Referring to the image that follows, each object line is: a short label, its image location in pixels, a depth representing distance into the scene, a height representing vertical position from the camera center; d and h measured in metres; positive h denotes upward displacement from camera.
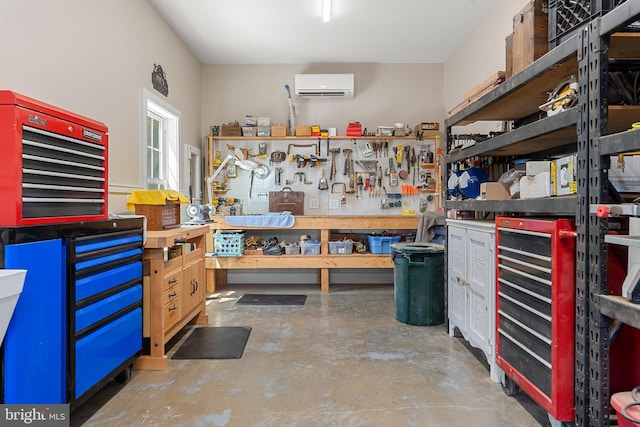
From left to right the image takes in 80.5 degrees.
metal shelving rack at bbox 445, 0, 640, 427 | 1.43 +0.10
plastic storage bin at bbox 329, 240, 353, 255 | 4.93 -0.47
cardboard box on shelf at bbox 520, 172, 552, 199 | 1.89 +0.14
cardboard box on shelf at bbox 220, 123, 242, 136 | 5.32 +1.16
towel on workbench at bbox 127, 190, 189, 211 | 2.89 +0.11
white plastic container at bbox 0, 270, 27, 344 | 1.37 -0.29
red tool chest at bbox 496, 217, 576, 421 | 1.71 -0.49
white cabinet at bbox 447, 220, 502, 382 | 2.41 -0.51
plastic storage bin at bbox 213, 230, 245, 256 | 4.74 -0.40
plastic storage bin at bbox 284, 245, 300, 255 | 4.89 -0.48
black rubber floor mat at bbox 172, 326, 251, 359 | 2.82 -1.06
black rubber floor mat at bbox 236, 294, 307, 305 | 4.37 -1.04
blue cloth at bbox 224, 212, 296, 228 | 4.79 -0.11
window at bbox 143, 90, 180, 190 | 4.09 +0.78
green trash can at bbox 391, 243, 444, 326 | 3.49 -0.66
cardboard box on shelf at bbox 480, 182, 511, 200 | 2.50 +0.14
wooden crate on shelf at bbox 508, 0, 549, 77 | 2.11 +1.02
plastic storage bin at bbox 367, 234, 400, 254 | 4.90 -0.40
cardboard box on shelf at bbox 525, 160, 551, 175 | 2.04 +0.25
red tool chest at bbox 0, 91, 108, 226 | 1.55 +0.23
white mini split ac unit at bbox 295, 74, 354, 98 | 5.25 +1.82
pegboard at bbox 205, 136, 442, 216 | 5.41 +0.51
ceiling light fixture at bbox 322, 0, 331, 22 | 3.75 +2.08
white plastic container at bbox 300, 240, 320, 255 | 4.89 -0.46
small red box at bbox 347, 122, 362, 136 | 5.27 +1.16
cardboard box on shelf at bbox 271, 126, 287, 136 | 5.29 +1.14
